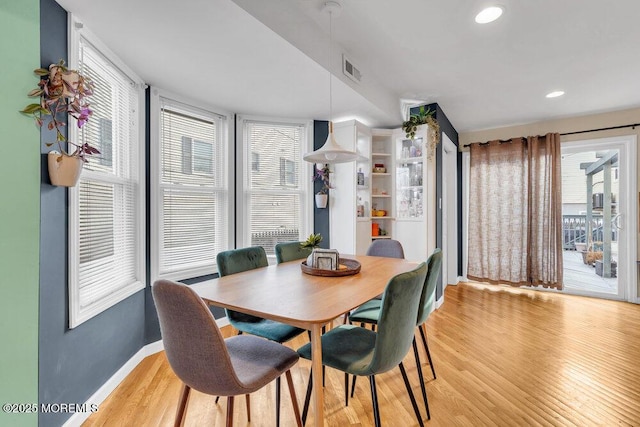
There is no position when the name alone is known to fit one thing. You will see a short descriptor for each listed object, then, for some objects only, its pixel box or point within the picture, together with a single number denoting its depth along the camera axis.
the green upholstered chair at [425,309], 1.80
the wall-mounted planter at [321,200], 3.68
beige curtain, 4.33
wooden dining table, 1.24
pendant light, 2.03
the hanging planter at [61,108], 1.44
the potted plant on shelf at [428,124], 3.61
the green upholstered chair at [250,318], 1.85
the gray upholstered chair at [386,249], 2.90
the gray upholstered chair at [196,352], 1.09
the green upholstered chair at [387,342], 1.28
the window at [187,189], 2.74
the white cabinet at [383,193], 3.65
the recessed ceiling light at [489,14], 2.04
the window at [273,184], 3.52
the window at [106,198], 1.82
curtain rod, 4.00
